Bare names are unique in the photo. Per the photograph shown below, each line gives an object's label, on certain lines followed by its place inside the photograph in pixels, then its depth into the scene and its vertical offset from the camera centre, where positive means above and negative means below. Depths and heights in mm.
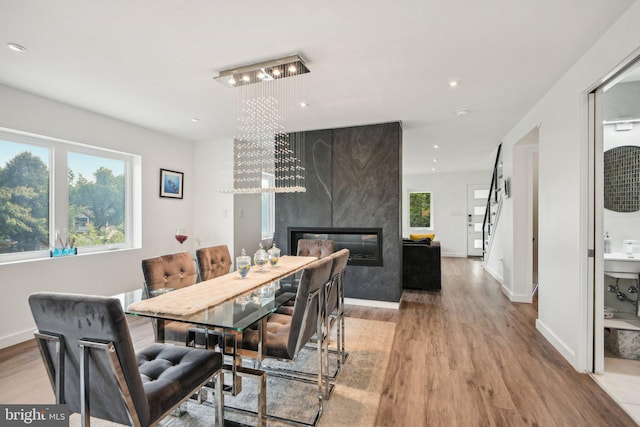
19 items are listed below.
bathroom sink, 2624 -431
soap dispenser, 3013 -320
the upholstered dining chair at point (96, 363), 1124 -586
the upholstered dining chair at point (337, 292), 2176 -611
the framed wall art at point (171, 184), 4629 +440
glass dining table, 1618 -547
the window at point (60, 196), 3066 +177
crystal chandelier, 2604 +1181
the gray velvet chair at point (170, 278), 2064 -521
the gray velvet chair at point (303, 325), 1706 -682
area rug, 1896 -1271
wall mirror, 2932 +338
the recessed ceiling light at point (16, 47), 2211 +1198
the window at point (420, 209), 9727 +119
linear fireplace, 4324 -407
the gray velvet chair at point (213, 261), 2648 -470
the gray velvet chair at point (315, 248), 3635 -421
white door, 9156 -91
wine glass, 4539 -351
